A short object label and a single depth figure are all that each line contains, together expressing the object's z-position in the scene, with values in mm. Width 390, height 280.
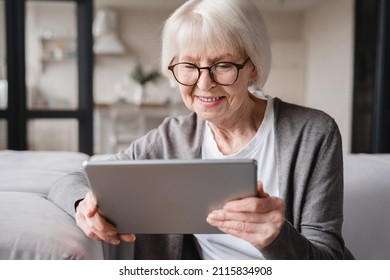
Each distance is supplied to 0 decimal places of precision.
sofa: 1082
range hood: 7823
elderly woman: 1262
